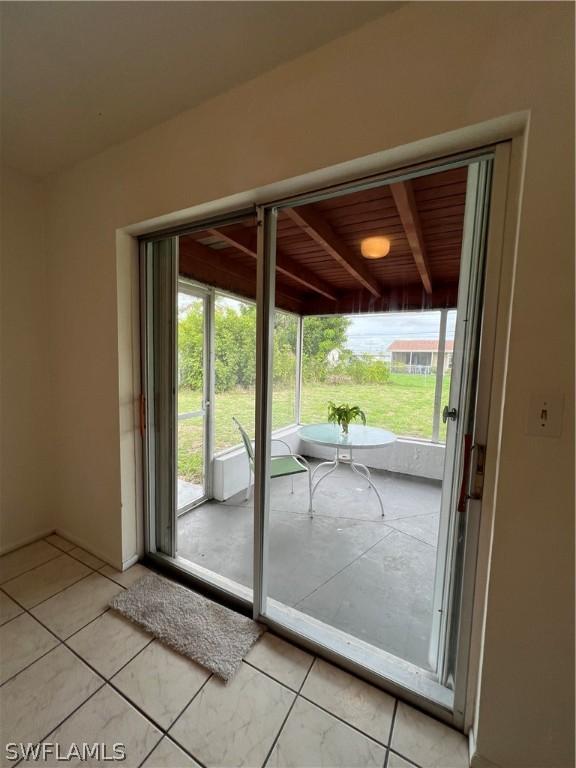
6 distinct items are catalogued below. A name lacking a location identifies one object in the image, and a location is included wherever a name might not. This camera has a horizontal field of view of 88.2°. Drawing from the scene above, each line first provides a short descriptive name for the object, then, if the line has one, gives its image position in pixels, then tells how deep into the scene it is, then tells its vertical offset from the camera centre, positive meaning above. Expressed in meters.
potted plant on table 1.90 -0.34
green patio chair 2.38 -0.88
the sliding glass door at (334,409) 1.25 -0.29
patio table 1.95 -0.55
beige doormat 1.33 -1.33
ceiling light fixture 1.86 +0.75
